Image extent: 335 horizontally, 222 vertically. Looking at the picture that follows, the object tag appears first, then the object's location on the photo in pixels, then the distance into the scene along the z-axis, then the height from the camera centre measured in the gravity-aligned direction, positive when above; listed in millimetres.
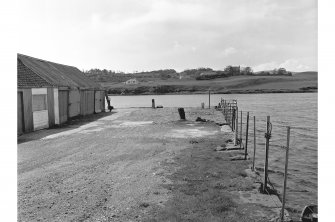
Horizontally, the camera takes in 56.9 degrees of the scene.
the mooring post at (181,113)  24891 -1553
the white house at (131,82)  159275 +6513
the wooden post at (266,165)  8016 -1891
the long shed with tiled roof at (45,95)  19484 -2
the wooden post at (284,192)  6242 -2043
